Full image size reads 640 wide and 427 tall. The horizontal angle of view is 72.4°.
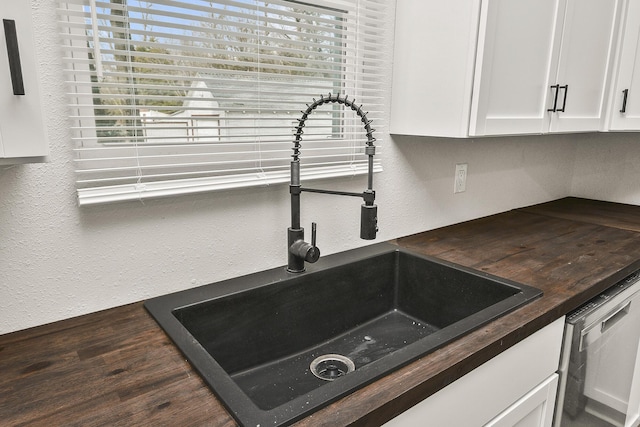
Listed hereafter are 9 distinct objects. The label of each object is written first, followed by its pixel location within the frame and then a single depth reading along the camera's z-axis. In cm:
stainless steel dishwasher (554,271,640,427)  119
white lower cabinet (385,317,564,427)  86
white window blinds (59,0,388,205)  96
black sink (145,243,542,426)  97
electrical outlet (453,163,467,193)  179
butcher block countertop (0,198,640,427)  70
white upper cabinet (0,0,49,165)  62
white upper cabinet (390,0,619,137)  127
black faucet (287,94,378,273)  116
